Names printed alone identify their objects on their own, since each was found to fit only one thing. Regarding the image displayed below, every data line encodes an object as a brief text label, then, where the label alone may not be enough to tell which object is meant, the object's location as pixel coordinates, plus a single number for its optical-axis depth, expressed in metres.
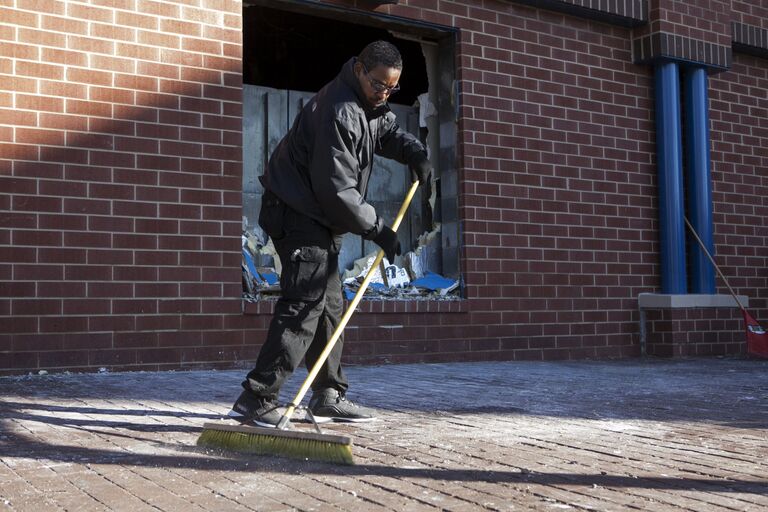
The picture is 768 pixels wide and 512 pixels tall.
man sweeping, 4.19
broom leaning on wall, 8.93
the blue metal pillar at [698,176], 9.80
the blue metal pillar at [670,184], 9.58
